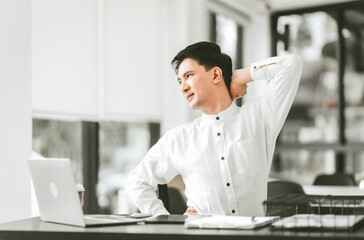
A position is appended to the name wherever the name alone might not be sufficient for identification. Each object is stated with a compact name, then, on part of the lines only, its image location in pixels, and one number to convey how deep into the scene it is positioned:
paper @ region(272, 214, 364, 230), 1.62
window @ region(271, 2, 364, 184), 6.71
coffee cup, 2.14
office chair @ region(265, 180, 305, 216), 3.45
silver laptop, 1.88
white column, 3.08
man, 2.44
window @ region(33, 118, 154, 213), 3.98
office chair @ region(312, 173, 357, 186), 4.96
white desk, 3.64
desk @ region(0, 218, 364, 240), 1.55
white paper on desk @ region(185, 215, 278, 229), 1.71
